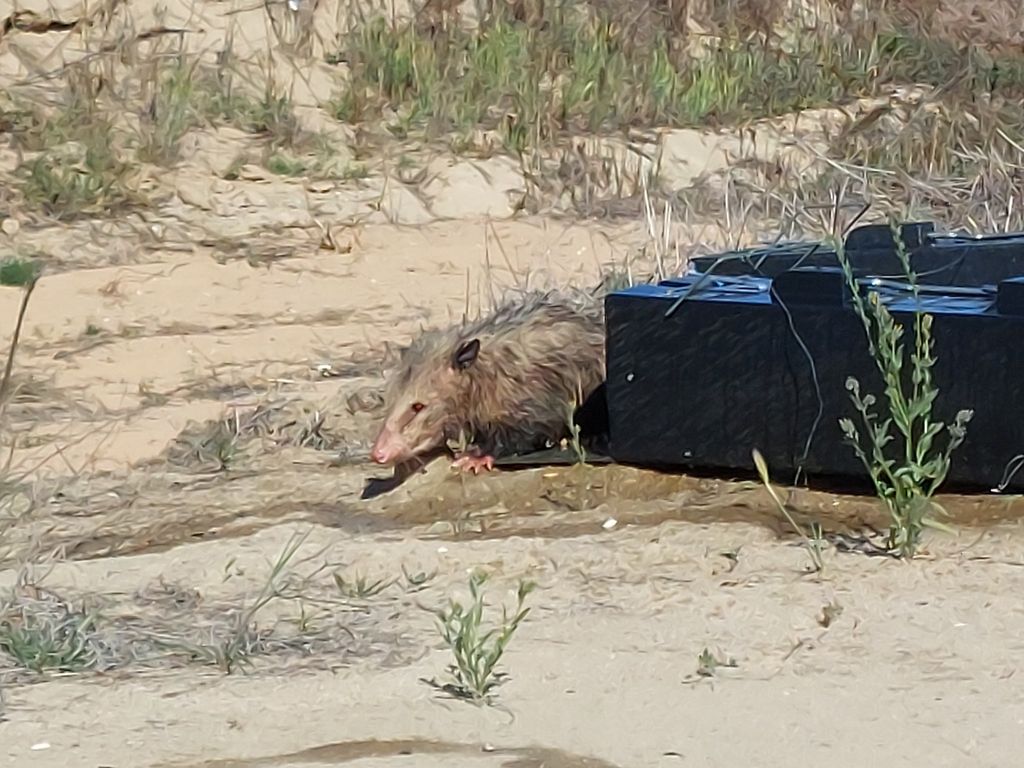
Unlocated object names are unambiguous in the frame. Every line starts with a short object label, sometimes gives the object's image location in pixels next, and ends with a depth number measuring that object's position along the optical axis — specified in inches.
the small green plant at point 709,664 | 166.7
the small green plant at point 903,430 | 189.2
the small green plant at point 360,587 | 190.7
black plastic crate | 200.8
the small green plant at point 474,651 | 160.7
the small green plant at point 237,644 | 172.1
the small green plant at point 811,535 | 191.3
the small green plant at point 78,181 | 404.2
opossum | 246.2
